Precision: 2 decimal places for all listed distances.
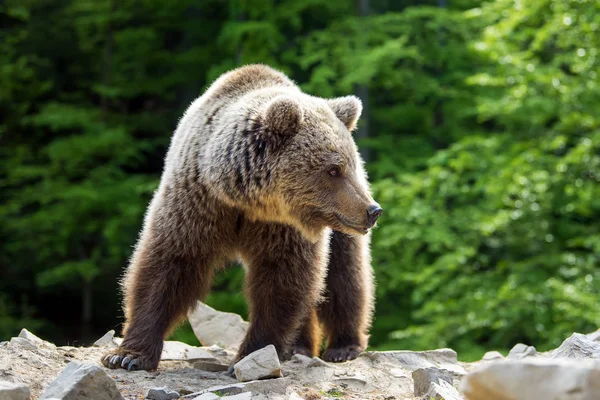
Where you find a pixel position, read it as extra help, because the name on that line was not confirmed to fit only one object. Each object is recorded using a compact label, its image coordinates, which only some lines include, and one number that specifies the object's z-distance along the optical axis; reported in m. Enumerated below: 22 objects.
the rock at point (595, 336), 10.77
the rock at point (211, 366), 10.46
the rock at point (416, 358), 11.12
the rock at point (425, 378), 8.73
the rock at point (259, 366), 8.95
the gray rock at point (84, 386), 7.36
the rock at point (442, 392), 8.04
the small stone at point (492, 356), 12.50
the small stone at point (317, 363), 10.48
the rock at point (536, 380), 5.35
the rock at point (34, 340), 10.61
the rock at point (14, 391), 6.92
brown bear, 9.59
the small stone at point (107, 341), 11.64
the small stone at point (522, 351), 11.21
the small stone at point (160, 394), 8.15
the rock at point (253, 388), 8.21
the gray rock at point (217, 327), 13.34
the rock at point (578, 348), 8.81
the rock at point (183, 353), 11.17
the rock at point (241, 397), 7.53
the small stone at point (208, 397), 7.56
